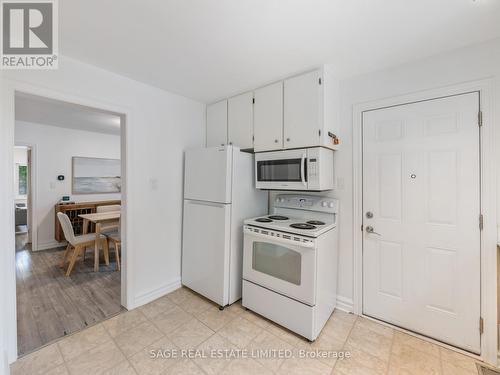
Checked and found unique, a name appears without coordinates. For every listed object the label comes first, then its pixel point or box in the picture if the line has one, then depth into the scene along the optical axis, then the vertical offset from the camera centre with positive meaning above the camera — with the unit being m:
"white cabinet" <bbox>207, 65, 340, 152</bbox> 2.01 +0.74
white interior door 1.72 -0.25
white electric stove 1.85 -0.71
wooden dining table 3.26 -0.49
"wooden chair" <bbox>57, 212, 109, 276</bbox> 3.12 -0.75
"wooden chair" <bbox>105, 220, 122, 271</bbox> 3.29 -0.78
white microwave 2.04 +0.18
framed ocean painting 4.69 +0.26
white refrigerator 2.31 -0.30
